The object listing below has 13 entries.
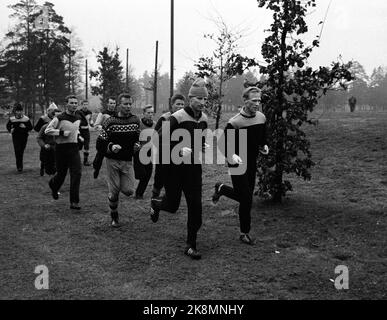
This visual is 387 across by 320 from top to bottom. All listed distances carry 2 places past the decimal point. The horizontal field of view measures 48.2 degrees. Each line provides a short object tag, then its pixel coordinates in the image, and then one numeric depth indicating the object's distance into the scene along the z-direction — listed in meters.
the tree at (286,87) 7.39
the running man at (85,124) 13.09
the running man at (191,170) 5.65
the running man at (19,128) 13.26
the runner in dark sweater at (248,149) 6.09
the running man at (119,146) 6.95
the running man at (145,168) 9.12
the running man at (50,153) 10.85
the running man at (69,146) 8.22
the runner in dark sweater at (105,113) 9.26
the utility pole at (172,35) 21.94
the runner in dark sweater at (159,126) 7.05
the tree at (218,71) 19.66
